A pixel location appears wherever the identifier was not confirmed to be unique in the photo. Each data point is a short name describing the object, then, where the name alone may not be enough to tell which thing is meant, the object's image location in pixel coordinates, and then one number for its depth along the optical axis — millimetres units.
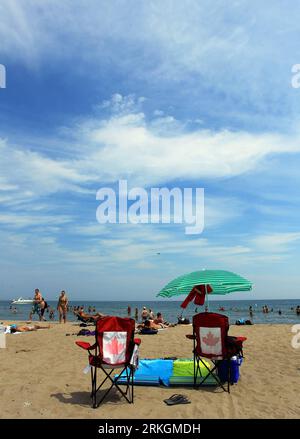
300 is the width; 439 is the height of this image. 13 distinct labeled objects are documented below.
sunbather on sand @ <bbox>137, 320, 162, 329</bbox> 15166
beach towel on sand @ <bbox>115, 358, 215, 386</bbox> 6420
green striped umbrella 6390
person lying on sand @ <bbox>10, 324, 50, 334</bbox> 14648
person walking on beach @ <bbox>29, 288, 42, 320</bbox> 19656
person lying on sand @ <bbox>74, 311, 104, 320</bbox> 18422
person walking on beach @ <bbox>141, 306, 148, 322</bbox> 19964
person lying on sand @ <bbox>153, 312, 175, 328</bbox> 17942
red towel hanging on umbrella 7105
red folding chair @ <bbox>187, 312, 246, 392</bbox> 5969
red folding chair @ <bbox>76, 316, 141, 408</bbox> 5430
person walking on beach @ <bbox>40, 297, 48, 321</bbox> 19750
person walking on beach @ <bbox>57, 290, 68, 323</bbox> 17625
